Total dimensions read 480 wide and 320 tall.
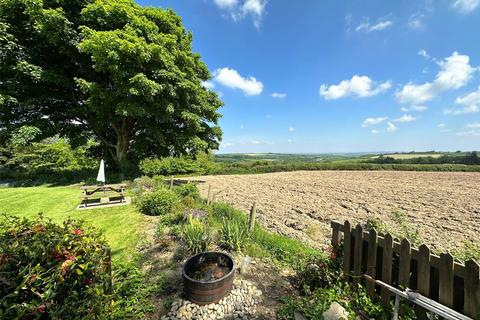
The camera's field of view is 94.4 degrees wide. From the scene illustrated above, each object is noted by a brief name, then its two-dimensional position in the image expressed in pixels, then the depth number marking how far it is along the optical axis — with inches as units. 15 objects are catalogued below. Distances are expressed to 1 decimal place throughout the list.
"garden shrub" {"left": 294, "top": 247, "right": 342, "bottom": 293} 143.6
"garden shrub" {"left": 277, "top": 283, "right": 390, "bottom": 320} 118.2
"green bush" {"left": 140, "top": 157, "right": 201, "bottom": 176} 944.5
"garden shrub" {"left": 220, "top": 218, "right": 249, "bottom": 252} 199.0
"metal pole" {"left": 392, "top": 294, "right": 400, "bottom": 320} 103.9
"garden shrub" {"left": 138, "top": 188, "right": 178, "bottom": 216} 310.8
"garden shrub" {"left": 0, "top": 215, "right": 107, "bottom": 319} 67.2
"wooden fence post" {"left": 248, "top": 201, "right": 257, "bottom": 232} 240.7
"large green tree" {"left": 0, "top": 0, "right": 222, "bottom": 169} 456.4
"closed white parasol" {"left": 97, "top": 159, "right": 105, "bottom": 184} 396.5
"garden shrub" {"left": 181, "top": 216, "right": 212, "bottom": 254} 187.5
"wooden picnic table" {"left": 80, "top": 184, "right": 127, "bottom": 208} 364.5
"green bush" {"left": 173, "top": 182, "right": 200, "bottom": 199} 372.3
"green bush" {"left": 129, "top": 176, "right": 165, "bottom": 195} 459.9
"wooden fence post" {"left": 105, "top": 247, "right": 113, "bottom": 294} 101.4
